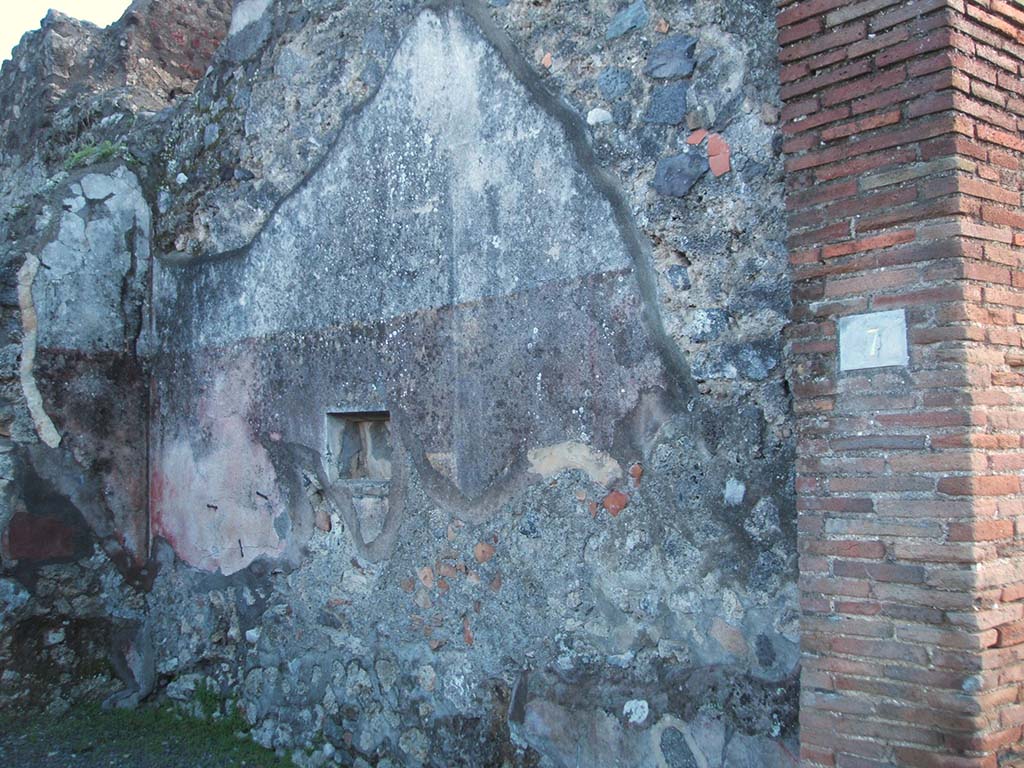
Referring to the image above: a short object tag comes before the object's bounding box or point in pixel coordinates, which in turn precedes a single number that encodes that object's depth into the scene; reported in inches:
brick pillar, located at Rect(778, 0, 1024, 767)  90.7
